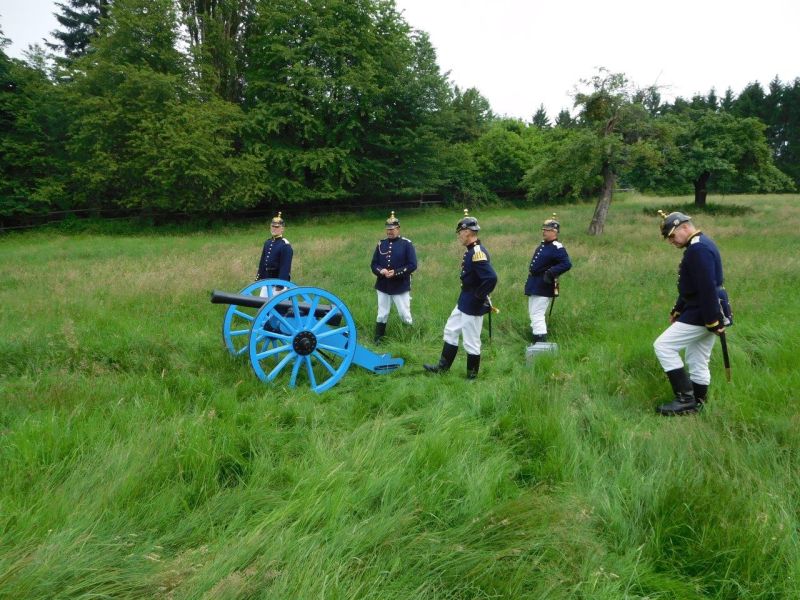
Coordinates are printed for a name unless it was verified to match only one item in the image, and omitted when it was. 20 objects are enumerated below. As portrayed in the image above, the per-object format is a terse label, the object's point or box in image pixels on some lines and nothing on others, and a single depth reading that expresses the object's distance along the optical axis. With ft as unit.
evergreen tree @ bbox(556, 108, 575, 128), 273.33
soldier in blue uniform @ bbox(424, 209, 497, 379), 16.11
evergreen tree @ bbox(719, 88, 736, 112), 201.90
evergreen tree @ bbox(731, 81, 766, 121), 176.04
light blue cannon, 14.44
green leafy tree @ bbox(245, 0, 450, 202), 81.71
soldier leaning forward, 12.57
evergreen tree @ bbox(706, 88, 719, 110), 216.54
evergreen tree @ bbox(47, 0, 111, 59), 102.32
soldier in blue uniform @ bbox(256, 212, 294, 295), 21.85
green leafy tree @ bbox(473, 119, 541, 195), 116.37
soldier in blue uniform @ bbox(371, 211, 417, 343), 21.12
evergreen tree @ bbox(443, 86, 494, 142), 127.34
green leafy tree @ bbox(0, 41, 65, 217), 72.54
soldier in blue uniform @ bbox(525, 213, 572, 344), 20.12
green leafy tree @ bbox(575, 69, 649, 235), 48.37
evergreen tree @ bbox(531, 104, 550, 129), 280.84
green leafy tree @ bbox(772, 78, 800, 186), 162.20
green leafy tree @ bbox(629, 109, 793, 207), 70.28
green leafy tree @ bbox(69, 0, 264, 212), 69.21
